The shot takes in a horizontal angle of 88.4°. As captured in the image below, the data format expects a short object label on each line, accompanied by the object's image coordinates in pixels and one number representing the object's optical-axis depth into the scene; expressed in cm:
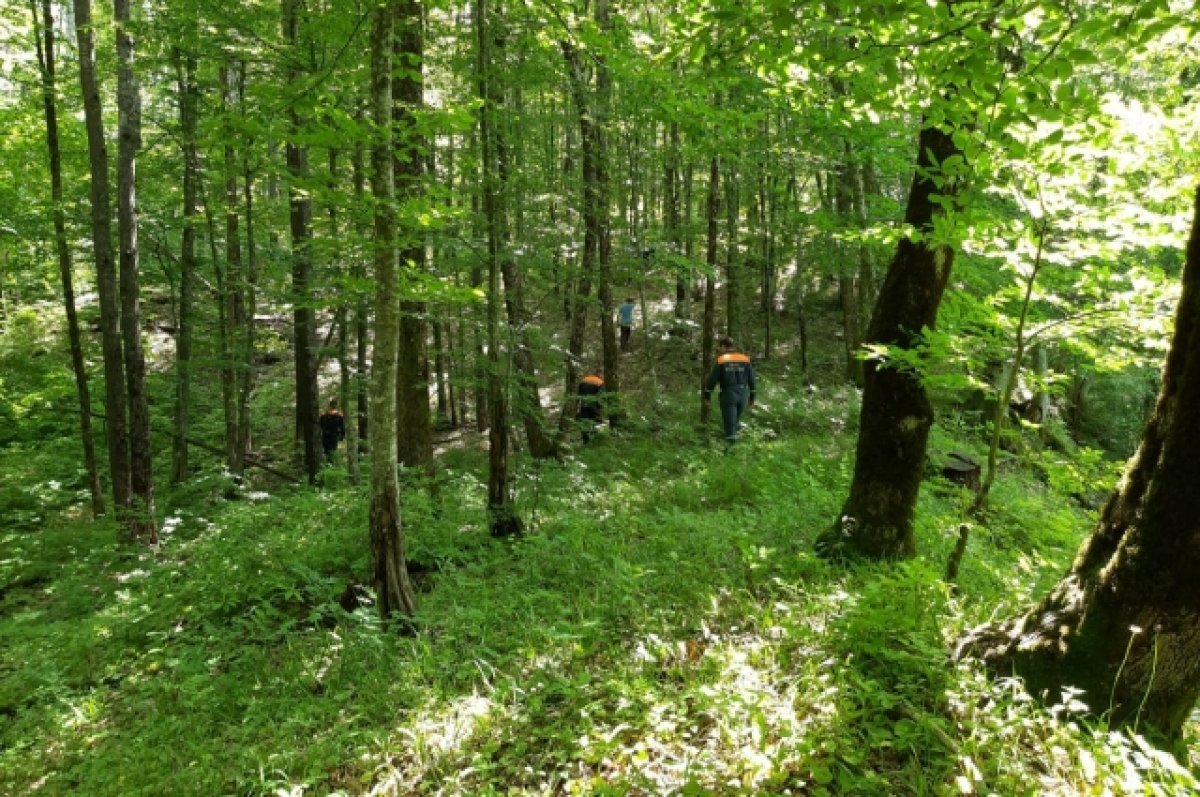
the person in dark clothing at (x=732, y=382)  1072
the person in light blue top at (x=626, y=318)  1852
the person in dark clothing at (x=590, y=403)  1123
